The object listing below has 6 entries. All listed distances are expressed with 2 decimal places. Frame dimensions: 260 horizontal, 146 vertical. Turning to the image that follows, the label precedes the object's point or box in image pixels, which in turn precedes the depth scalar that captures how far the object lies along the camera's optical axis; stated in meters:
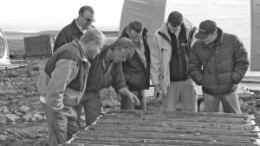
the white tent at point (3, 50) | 28.66
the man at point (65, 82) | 6.33
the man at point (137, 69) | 8.83
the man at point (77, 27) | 8.91
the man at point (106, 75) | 7.20
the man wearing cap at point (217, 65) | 8.26
